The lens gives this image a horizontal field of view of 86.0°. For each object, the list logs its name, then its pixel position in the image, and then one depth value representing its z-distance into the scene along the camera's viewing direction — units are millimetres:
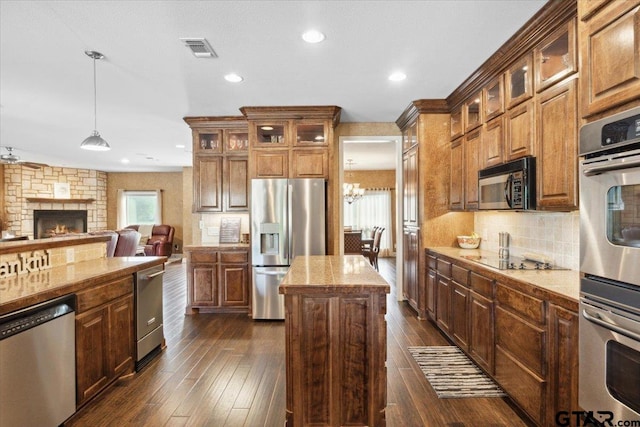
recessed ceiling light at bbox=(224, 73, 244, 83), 3285
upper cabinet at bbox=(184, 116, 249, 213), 4750
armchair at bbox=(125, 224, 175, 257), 9086
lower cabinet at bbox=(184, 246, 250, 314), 4457
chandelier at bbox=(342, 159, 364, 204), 8469
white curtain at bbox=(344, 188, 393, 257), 10133
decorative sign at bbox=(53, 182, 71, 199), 9539
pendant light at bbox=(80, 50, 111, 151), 3715
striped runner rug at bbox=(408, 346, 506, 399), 2514
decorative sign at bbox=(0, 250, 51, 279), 2274
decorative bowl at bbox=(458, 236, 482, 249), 3914
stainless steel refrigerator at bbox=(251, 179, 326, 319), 4219
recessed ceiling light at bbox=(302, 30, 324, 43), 2512
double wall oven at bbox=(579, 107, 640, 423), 1292
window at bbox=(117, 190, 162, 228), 10547
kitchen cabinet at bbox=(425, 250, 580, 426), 1783
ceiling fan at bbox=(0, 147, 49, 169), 6371
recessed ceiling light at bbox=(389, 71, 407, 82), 3273
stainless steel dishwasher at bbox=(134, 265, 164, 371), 2861
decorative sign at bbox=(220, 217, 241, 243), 4934
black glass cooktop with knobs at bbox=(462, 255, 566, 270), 2553
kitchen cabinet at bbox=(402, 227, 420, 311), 4281
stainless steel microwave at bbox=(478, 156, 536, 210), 2488
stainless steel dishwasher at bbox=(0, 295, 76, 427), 1711
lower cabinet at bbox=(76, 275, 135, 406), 2205
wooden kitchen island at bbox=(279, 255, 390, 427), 1966
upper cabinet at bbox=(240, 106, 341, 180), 4348
